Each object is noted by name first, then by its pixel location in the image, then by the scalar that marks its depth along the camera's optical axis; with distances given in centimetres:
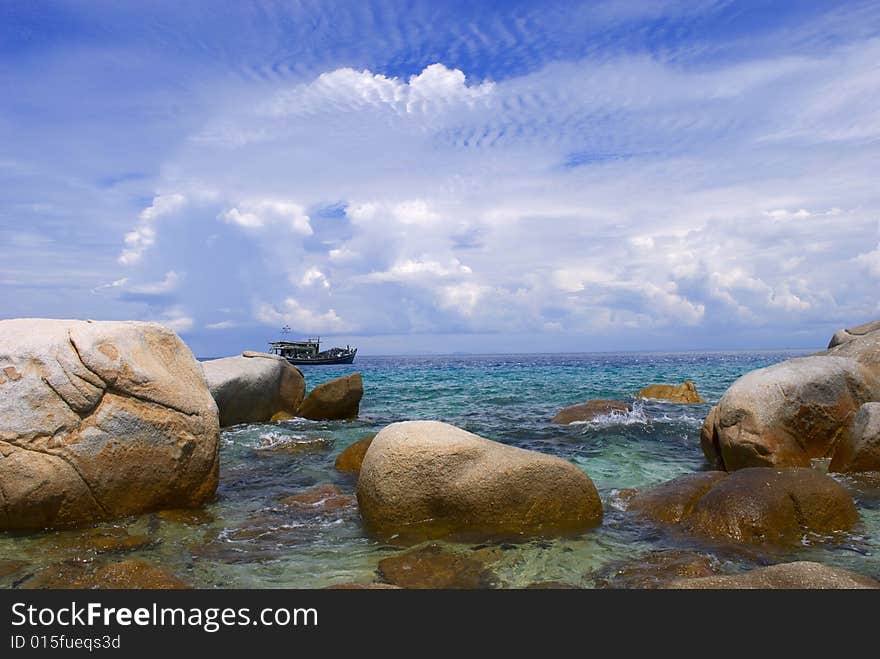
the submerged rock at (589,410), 1728
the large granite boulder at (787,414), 1005
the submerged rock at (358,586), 471
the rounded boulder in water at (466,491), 710
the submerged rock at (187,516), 762
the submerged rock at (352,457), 1111
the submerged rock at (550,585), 545
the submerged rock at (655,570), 553
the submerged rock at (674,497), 757
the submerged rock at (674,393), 2266
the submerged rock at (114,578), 518
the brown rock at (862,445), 942
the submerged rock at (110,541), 659
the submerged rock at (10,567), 584
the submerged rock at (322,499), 848
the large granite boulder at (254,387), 1620
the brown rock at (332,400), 1841
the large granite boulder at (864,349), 1171
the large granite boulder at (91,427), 695
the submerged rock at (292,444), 1335
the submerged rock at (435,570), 567
